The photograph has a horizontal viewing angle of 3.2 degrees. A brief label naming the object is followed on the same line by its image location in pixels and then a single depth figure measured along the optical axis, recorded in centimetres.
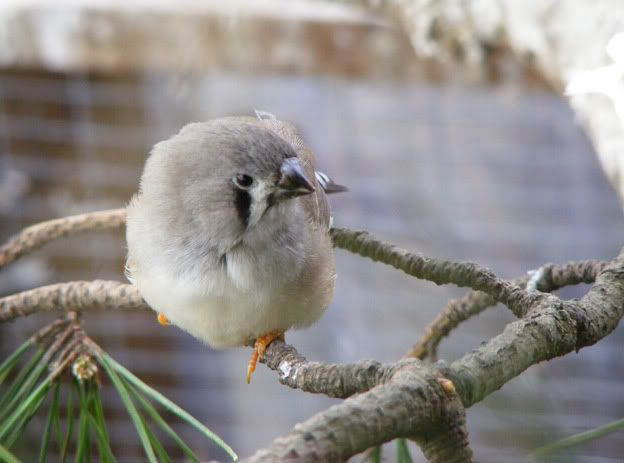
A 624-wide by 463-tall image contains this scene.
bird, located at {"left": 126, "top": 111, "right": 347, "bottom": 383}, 258
